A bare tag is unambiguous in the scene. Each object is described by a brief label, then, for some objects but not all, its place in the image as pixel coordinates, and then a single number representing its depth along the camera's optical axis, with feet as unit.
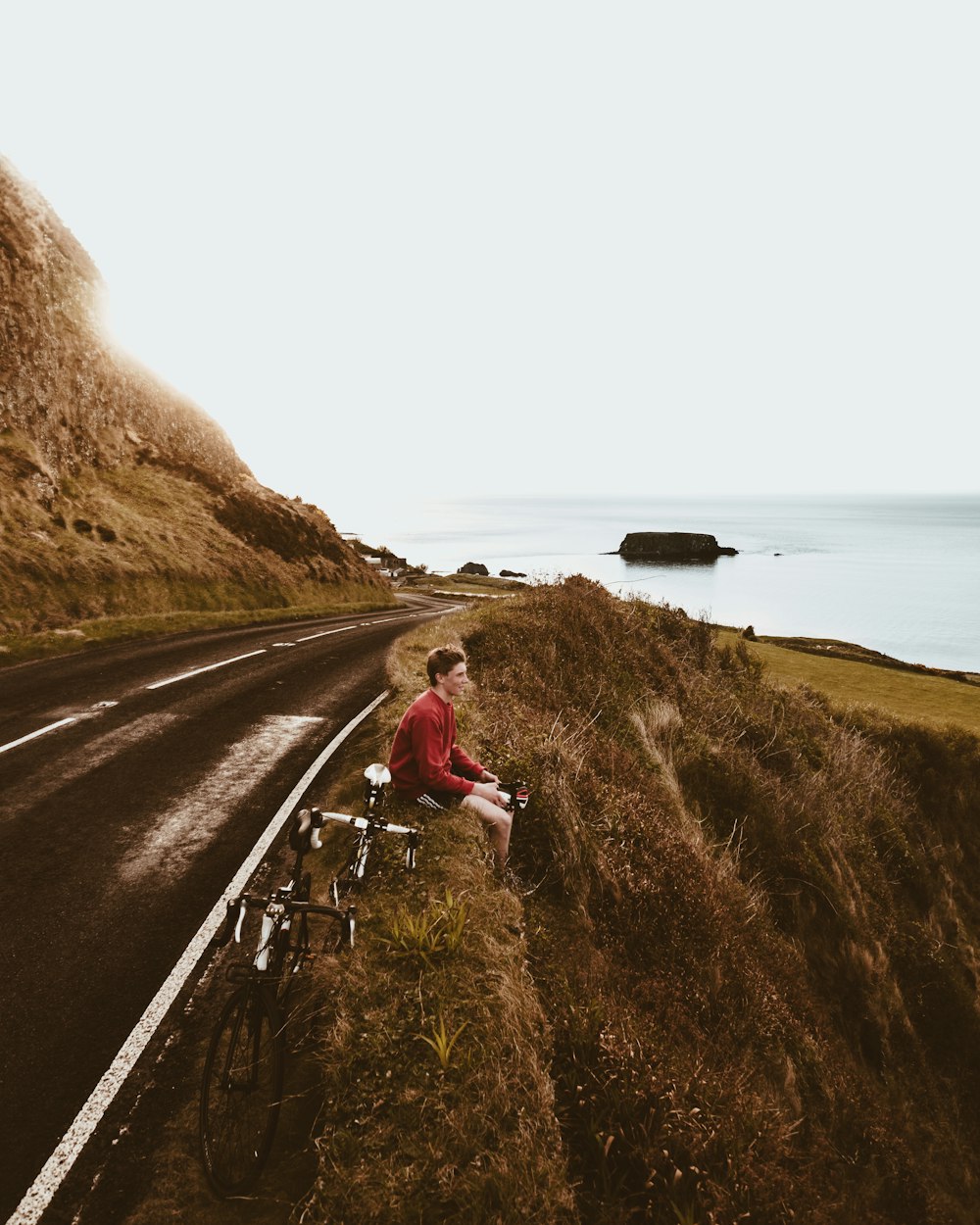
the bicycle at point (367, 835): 15.88
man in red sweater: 18.57
